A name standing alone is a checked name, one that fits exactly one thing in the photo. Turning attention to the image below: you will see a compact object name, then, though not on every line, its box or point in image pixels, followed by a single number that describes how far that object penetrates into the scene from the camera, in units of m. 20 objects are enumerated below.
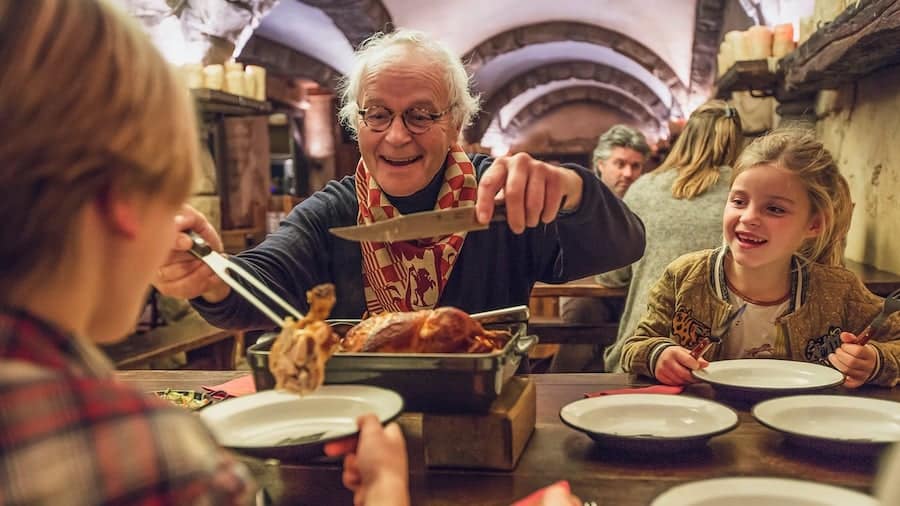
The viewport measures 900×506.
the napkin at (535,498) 0.98
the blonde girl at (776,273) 2.05
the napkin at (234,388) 1.59
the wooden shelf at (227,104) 4.67
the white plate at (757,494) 0.94
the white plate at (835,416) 1.27
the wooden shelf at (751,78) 4.39
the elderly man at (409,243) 1.94
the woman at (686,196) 3.19
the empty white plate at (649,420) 1.17
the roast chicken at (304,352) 1.01
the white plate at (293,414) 1.05
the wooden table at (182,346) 3.47
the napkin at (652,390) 1.54
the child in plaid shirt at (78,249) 0.53
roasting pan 1.08
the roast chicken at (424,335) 1.16
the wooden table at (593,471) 1.09
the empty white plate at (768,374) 1.57
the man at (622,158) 5.00
